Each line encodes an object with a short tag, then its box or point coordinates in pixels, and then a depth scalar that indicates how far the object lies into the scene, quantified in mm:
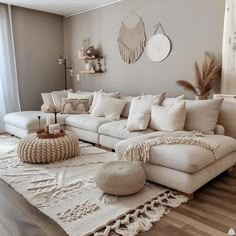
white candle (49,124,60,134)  3025
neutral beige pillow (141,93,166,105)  3231
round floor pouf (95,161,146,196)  2057
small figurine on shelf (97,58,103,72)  4844
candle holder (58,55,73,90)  5546
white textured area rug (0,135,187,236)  1764
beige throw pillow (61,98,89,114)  4254
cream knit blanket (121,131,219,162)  2309
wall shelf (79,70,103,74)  4821
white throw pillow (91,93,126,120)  3809
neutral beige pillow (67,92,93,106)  4374
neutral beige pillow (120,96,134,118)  3857
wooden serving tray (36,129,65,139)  2955
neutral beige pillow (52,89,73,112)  4469
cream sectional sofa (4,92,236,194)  2109
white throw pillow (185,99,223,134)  2758
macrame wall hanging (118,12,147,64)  4047
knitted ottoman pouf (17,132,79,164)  2818
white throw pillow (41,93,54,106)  4508
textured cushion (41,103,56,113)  4340
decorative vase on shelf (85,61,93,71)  4922
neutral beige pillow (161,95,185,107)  3118
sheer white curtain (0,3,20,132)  4629
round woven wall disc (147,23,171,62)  3746
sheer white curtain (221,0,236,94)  3043
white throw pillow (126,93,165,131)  3029
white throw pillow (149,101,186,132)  2775
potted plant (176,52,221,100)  3135
